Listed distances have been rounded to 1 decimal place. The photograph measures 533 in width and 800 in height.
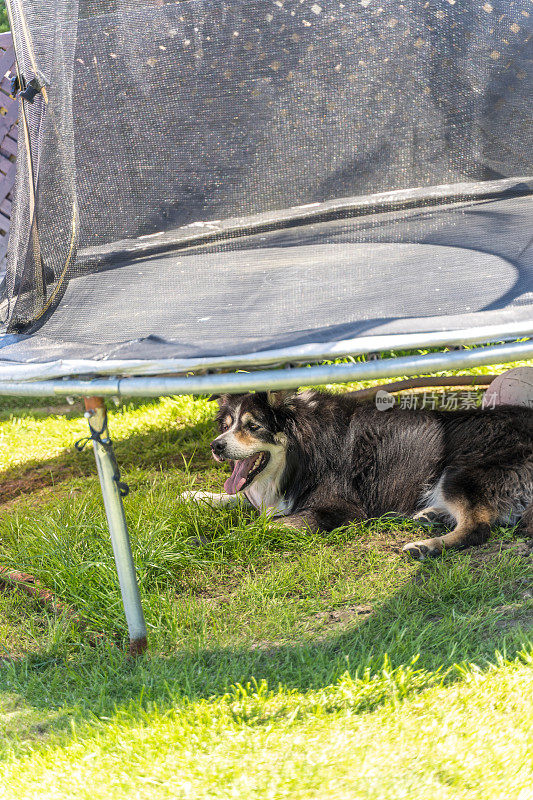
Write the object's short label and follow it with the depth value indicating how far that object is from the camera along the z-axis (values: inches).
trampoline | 214.2
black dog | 242.7
